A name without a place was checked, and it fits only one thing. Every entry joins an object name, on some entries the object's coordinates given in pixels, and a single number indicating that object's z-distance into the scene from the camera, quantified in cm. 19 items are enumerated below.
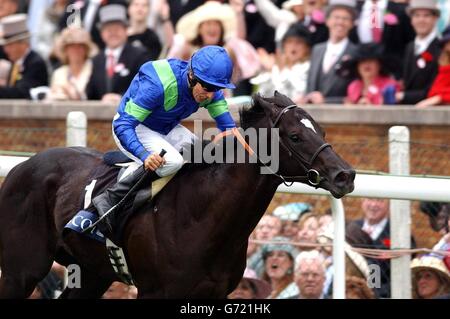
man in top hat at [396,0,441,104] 1919
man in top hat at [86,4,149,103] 2128
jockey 1292
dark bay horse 1256
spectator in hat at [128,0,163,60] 2183
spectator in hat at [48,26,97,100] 2183
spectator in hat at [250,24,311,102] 2032
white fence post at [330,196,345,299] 1403
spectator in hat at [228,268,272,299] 1566
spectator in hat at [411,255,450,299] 1493
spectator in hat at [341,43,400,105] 1944
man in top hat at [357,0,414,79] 1994
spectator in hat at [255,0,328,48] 2069
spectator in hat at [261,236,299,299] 1583
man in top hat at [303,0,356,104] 1991
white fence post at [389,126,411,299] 1495
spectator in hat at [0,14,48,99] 2248
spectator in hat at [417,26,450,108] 1880
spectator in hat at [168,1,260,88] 2033
